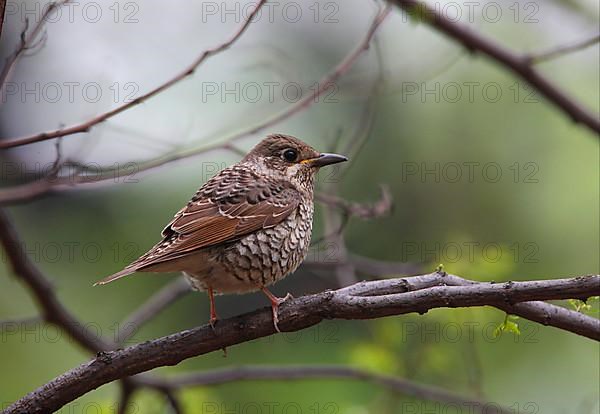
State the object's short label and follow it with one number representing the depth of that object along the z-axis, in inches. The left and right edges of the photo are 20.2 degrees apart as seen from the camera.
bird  295.9
